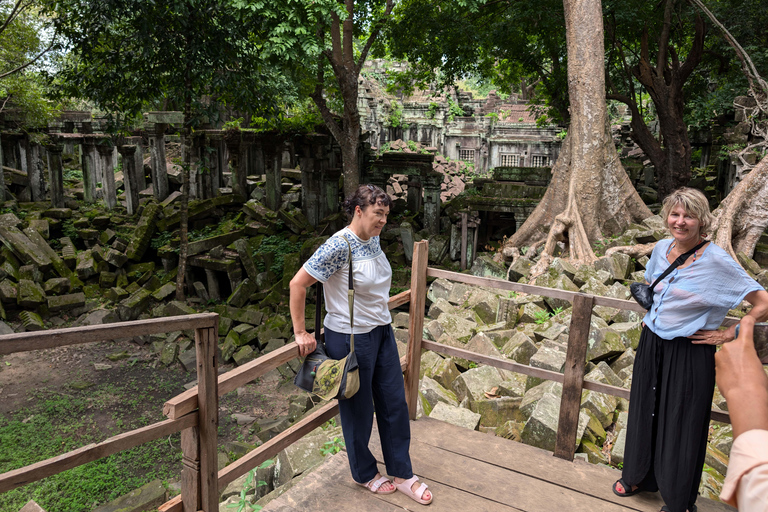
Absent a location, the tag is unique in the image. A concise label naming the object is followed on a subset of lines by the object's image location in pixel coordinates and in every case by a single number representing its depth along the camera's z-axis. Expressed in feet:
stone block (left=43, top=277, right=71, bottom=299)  40.93
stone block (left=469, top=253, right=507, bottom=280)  33.99
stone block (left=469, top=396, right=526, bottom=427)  13.92
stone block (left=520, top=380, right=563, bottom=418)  13.38
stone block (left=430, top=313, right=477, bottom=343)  20.66
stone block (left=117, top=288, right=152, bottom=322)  39.70
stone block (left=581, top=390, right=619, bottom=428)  13.85
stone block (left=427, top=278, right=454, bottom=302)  28.94
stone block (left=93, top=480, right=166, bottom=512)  18.21
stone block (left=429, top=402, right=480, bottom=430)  12.41
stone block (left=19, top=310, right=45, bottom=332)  36.80
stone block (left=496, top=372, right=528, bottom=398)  15.43
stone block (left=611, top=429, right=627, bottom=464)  11.48
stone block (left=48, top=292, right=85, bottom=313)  39.75
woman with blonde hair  7.91
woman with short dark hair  8.27
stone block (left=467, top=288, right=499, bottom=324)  23.21
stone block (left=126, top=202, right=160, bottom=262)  47.14
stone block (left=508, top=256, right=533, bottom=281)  29.07
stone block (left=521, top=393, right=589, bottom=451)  11.44
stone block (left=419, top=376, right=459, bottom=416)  14.14
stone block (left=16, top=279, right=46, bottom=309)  38.32
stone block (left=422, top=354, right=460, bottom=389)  16.76
